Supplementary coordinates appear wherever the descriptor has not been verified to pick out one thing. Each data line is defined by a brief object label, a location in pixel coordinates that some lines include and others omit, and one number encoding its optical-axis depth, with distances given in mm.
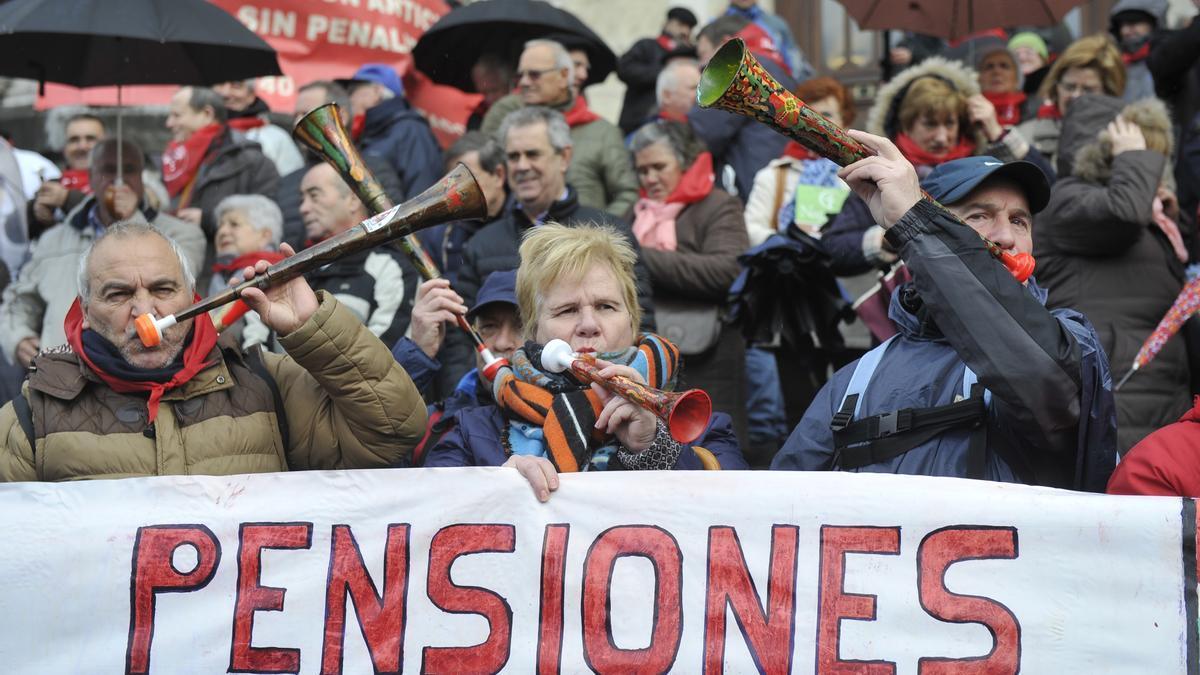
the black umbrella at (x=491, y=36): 8500
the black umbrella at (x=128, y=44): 6691
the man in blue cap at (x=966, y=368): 3330
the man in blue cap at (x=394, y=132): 8062
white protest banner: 3314
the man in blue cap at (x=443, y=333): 4758
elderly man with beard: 3973
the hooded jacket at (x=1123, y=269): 5676
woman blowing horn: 3902
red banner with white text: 9047
